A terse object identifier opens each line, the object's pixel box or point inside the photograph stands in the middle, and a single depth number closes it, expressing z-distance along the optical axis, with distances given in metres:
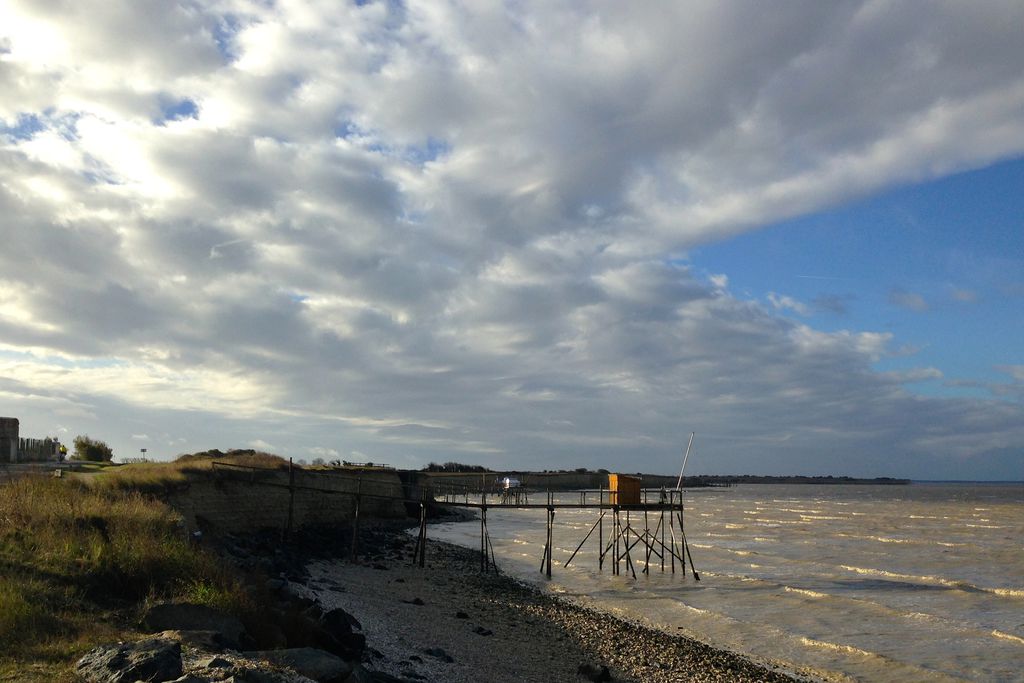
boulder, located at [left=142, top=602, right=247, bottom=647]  10.04
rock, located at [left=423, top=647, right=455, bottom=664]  14.97
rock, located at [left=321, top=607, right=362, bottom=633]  13.28
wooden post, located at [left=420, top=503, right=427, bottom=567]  30.62
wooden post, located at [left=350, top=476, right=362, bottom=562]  29.70
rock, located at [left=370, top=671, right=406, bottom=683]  11.20
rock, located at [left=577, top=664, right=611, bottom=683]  14.63
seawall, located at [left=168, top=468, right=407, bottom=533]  27.23
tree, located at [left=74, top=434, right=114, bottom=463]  44.66
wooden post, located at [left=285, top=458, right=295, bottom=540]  30.80
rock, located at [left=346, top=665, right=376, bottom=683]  9.53
